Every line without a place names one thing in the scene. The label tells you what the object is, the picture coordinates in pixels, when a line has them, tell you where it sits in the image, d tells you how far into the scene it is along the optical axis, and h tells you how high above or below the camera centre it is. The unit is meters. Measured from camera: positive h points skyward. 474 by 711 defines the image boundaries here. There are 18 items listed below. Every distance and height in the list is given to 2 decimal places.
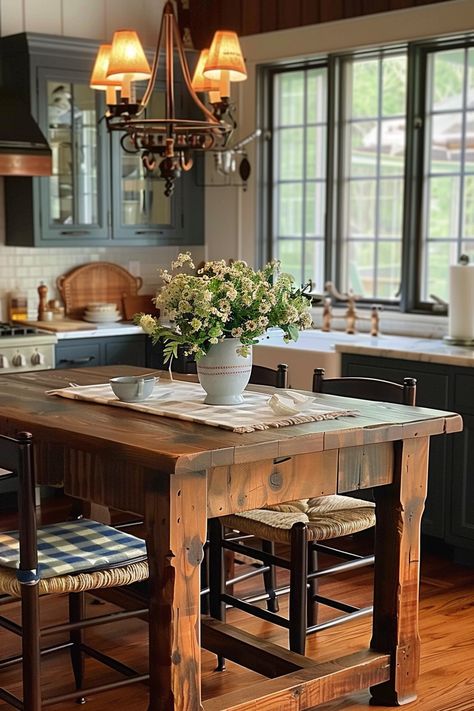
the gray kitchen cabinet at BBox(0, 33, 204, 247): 5.94 +0.35
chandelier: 3.71 +0.53
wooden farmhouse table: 2.80 -0.74
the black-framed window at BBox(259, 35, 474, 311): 5.70 +0.36
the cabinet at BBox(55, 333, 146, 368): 5.89 -0.70
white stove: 5.61 -0.65
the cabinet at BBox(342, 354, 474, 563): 4.79 -1.05
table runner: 3.10 -0.56
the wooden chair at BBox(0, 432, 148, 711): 2.81 -0.98
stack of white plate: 6.40 -0.51
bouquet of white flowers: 3.21 -0.24
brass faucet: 5.92 -0.48
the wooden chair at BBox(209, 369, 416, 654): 3.39 -1.03
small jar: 6.26 -0.47
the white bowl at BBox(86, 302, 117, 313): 6.41 -0.48
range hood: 5.59 +0.45
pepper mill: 6.32 -0.43
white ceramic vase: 3.32 -0.45
